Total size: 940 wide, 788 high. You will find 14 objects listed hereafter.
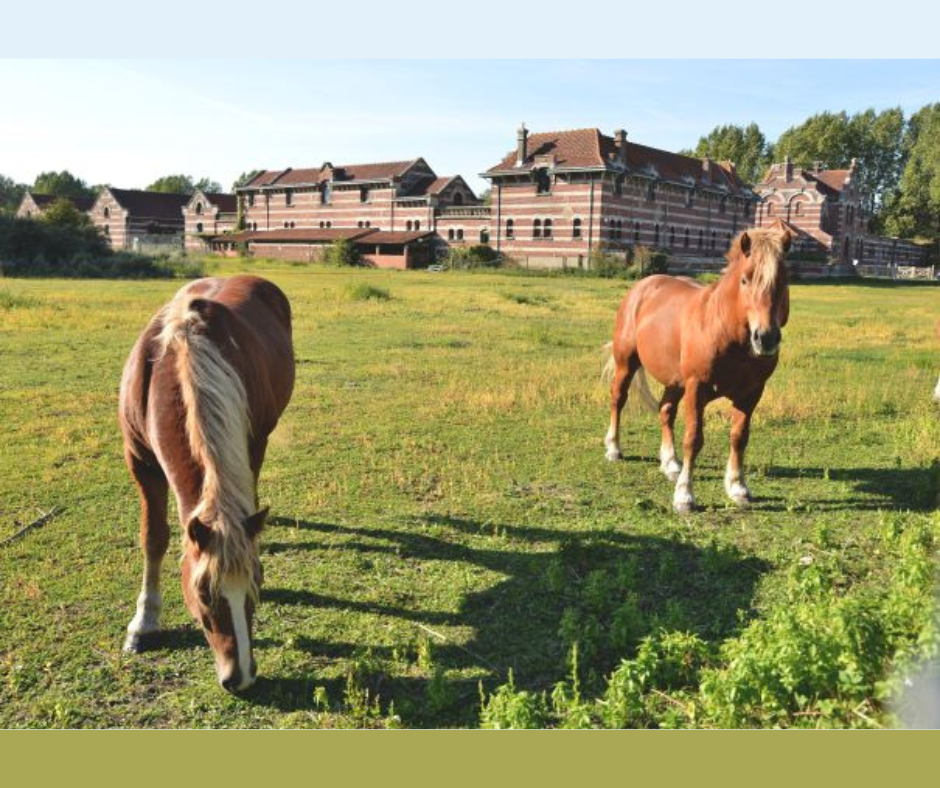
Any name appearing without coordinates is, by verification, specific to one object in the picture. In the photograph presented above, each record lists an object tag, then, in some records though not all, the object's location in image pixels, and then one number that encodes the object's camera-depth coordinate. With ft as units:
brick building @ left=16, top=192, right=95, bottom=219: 285.60
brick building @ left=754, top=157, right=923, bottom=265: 225.97
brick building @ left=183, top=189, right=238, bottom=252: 250.74
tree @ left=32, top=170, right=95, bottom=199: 401.29
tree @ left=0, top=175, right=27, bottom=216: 339.65
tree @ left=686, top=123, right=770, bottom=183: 284.08
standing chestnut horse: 19.19
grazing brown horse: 11.44
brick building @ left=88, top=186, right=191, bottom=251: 260.42
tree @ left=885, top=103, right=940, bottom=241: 170.40
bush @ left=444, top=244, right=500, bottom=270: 180.96
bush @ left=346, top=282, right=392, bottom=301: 90.02
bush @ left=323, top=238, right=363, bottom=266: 193.16
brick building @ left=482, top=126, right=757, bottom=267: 171.12
